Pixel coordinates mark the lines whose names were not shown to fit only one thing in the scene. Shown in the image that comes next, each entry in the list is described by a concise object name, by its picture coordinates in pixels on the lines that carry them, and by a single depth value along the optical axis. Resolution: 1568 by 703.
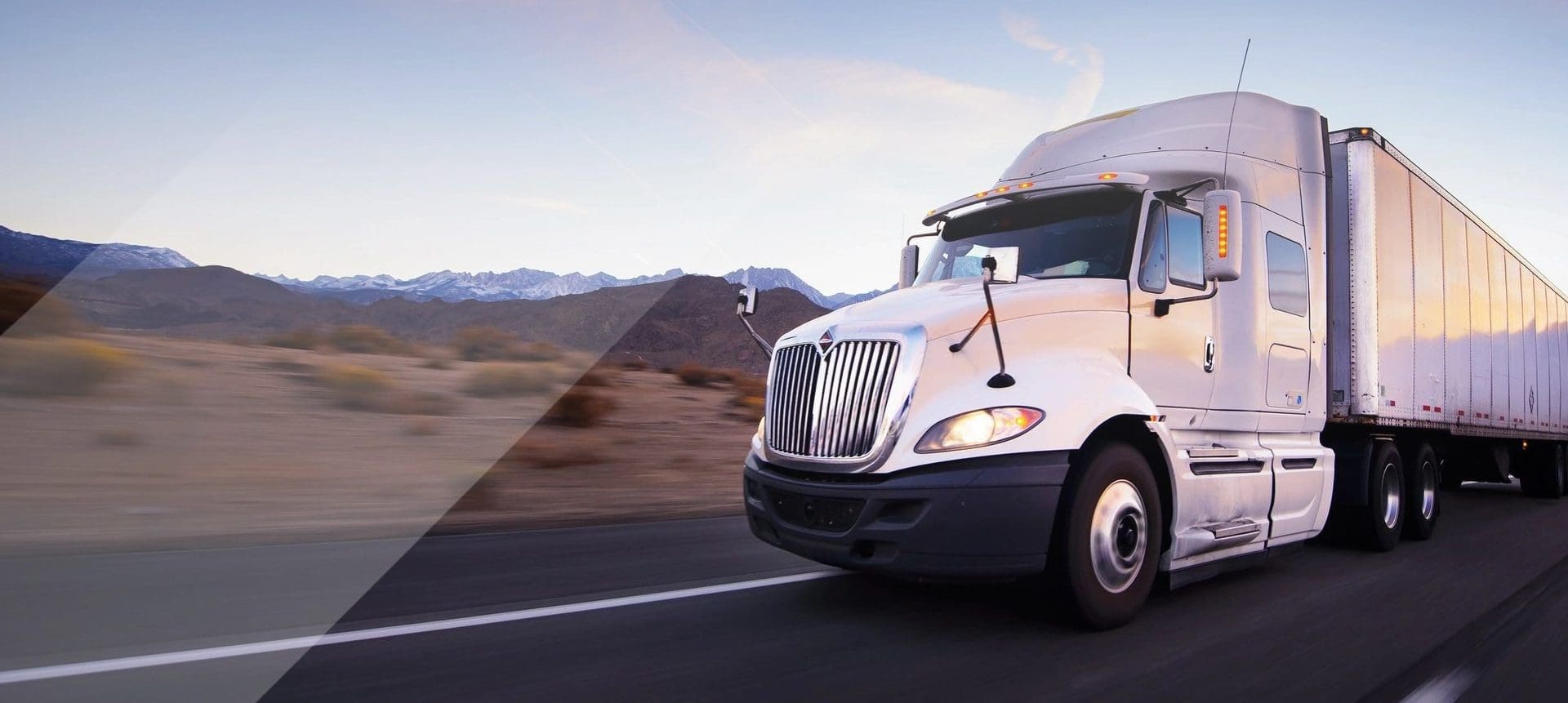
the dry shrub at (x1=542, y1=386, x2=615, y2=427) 16.20
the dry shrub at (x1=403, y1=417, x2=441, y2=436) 14.11
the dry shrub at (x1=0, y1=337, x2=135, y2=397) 12.64
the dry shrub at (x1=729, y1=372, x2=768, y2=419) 21.16
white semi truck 4.95
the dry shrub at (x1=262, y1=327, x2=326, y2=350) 23.02
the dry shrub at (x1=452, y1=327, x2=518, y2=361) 24.60
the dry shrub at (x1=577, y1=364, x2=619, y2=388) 18.72
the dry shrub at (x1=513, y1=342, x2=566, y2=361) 23.53
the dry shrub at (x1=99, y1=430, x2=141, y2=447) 10.98
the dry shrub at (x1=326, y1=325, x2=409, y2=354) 24.05
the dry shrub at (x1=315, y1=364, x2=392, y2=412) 15.45
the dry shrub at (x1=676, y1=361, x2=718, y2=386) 26.13
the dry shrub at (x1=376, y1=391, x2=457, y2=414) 15.63
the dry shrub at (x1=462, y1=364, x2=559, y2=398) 18.47
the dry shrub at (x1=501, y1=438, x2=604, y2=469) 12.88
